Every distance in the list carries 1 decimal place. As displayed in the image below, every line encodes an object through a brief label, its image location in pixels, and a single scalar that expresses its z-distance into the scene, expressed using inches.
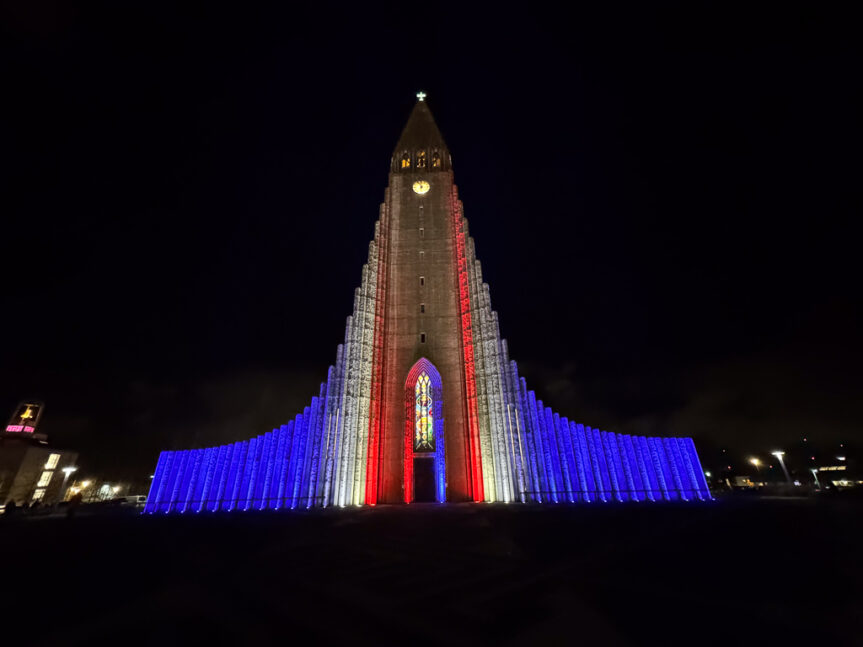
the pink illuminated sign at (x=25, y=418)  1887.3
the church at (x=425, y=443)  963.3
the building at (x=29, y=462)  1678.2
